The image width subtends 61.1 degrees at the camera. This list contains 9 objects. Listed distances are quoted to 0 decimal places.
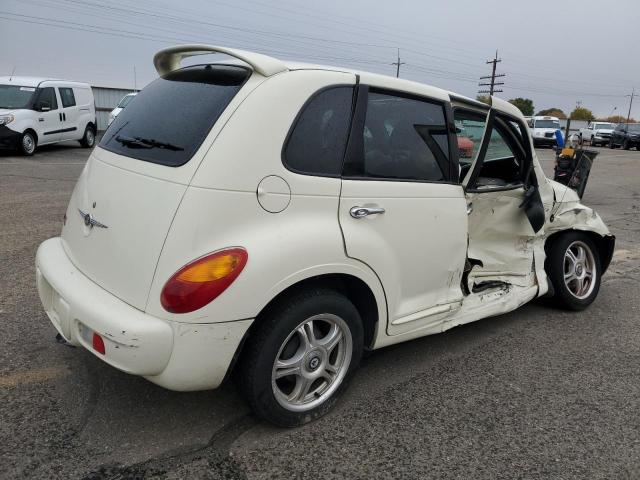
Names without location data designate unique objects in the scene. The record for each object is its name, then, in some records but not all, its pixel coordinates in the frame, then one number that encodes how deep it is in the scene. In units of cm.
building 2369
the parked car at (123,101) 1793
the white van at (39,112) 1316
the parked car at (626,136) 3119
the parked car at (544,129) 3078
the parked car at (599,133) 3619
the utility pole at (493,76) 6178
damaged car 228
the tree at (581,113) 10370
